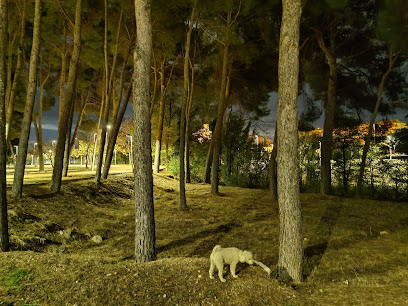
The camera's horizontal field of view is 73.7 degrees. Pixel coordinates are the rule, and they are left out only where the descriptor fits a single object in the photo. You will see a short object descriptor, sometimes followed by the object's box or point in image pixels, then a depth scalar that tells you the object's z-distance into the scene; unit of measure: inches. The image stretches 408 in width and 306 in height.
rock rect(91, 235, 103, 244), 252.5
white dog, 141.3
